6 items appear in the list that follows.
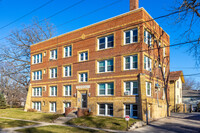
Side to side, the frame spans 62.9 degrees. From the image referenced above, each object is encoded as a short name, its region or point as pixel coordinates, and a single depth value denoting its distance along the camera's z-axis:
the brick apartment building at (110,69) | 17.05
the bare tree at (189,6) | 11.43
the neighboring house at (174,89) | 27.97
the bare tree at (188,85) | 63.38
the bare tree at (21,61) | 34.60
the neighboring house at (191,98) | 37.50
